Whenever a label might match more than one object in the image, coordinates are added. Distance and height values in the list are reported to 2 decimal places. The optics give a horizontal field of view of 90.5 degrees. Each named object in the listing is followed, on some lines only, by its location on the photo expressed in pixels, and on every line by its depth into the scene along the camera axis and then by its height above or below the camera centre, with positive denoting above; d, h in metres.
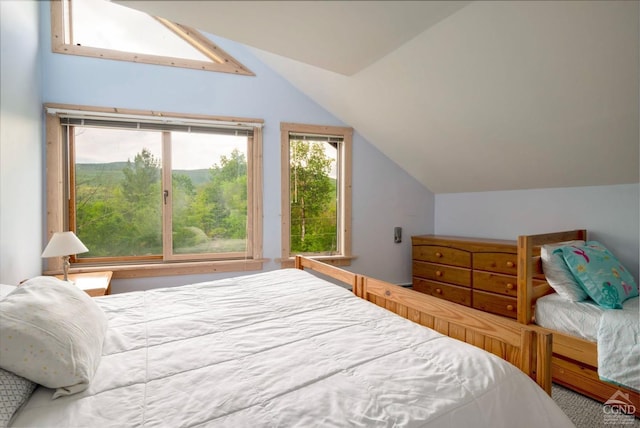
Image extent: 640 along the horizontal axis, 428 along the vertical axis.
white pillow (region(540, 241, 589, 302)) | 2.00 -0.45
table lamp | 2.14 -0.27
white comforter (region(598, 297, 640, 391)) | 1.59 -0.73
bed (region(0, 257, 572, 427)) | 0.81 -0.51
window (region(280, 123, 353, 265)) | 3.40 +0.16
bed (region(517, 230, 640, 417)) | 1.64 -0.71
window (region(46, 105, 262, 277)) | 2.73 +0.19
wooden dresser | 2.76 -0.62
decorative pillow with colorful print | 1.89 -0.43
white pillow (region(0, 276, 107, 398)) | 0.85 -0.39
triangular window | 2.71 +1.54
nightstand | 2.12 -0.54
